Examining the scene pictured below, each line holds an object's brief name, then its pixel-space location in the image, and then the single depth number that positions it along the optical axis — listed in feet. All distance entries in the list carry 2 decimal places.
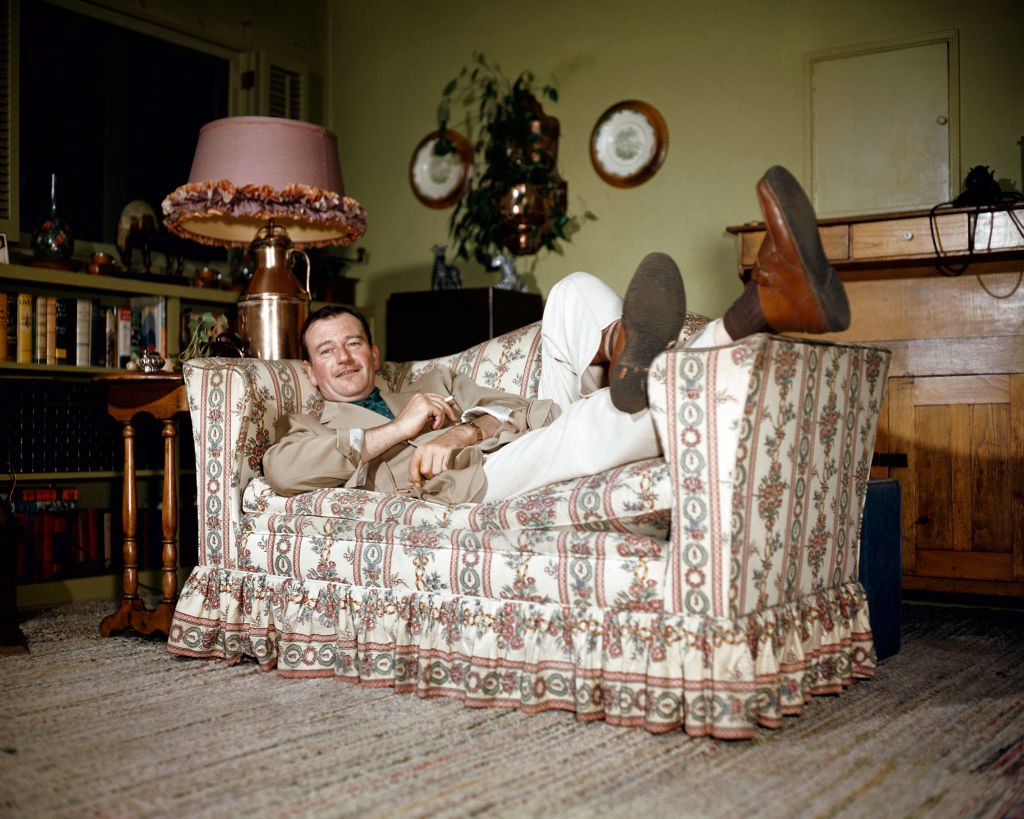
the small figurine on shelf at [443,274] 14.30
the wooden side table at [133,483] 9.12
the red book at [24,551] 11.44
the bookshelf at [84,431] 11.64
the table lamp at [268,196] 9.97
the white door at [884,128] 11.70
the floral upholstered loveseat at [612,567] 6.02
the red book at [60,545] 11.78
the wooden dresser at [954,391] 10.29
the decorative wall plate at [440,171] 15.29
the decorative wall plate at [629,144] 13.52
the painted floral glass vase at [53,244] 12.21
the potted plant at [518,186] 14.15
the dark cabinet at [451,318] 13.32
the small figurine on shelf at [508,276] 13.76
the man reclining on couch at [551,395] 6.16
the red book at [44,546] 11.67
